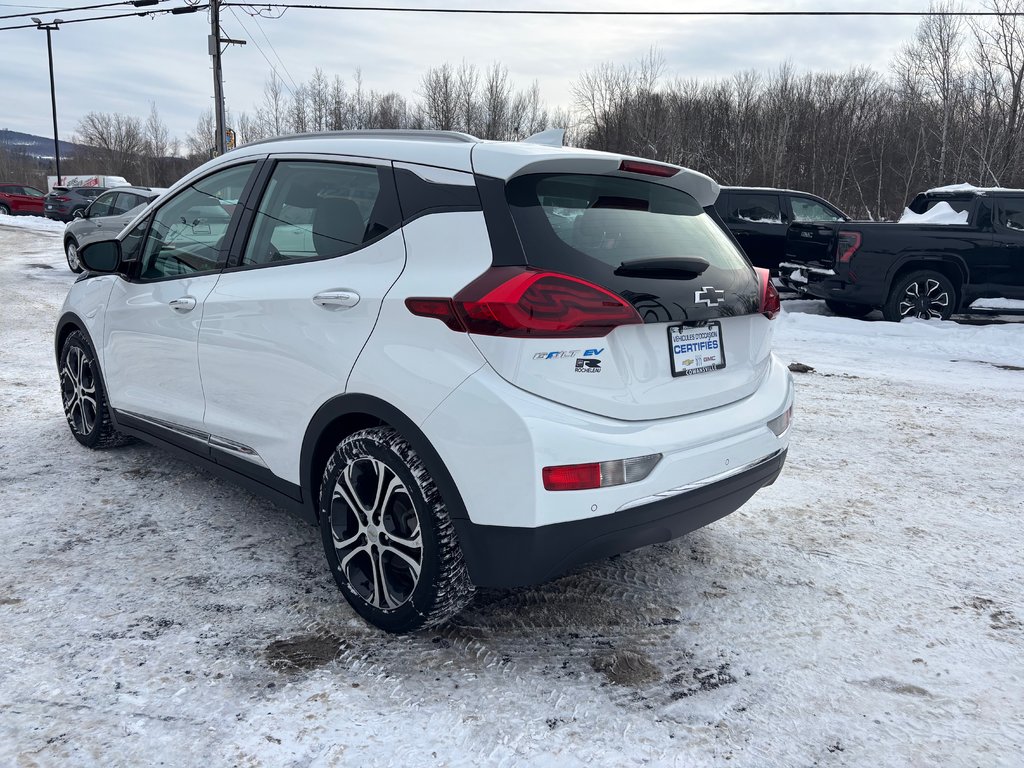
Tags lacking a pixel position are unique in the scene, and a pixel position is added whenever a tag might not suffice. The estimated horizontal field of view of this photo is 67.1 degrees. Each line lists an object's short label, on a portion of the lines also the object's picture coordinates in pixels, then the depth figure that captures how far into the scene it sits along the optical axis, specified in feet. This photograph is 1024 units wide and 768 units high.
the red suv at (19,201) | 128.88
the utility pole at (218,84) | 87.30
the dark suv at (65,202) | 97.04
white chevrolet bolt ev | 7.77
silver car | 47.47
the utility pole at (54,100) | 150.41
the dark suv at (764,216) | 43.52
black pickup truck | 34.22
